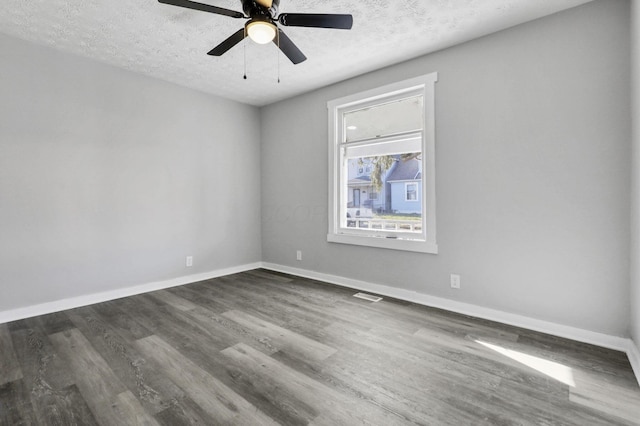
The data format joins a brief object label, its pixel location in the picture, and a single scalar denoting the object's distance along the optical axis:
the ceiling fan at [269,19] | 1.99
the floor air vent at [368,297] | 3.39
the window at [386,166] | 3.22
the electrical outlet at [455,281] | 3.00
